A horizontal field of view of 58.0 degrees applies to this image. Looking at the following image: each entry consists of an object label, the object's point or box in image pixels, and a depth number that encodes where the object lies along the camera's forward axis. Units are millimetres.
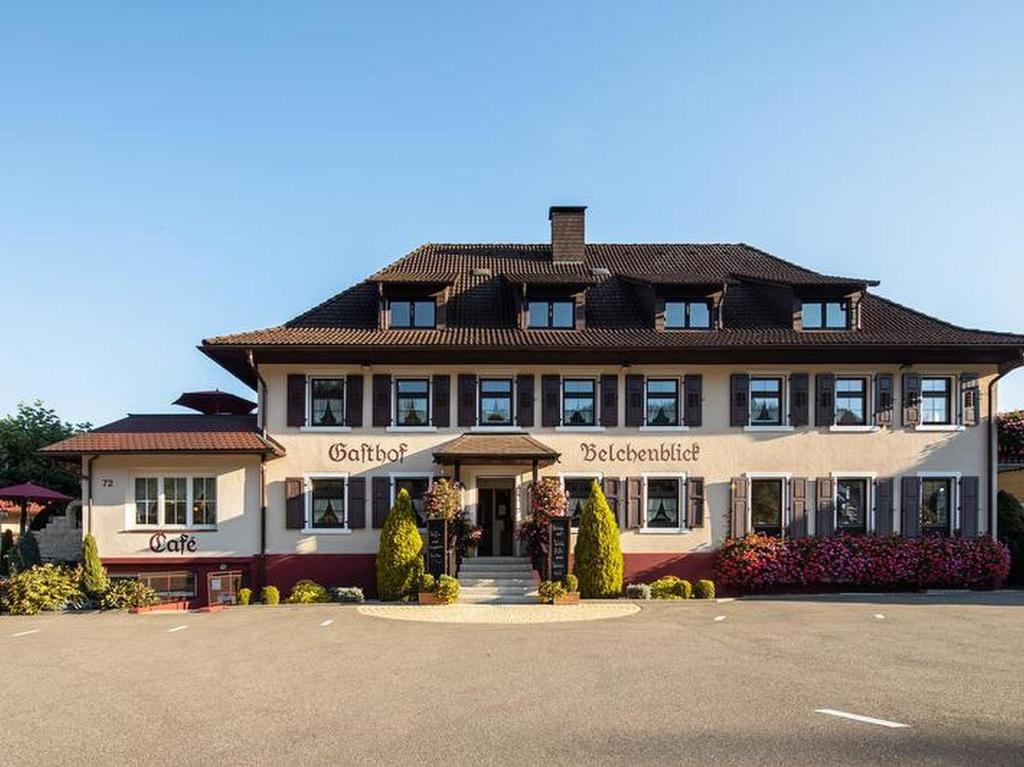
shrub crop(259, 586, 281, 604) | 22016
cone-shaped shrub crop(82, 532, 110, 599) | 21875
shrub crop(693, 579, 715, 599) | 22281
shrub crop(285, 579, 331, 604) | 22156
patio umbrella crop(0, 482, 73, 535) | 27312
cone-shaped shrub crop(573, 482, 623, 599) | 22047
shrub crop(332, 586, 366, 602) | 21953
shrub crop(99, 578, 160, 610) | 21500
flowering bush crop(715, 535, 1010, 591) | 22797
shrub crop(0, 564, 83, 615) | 20734
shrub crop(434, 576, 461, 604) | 20906
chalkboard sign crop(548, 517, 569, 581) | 21750
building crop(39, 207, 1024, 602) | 23281
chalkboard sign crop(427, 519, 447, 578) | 21828
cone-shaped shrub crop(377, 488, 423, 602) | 21828
